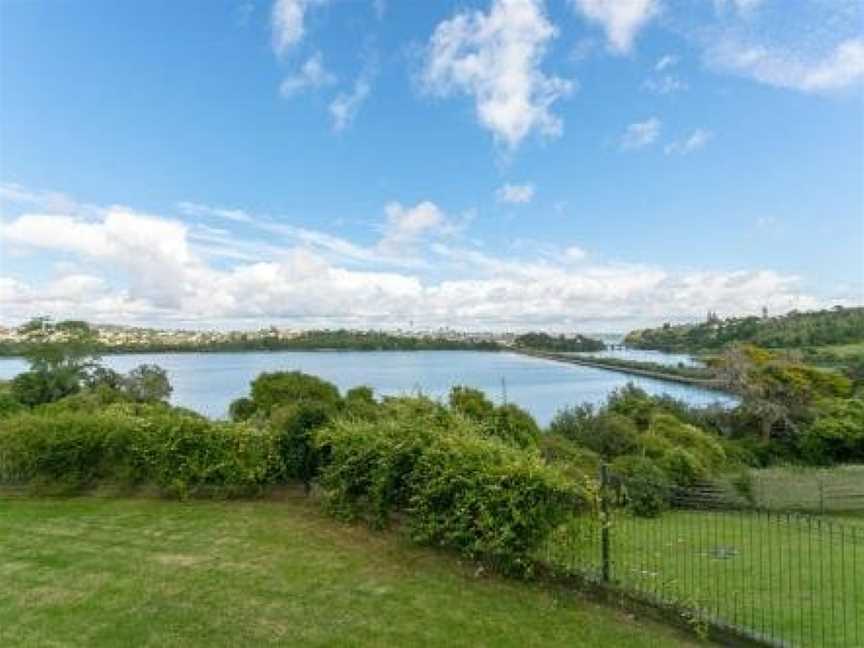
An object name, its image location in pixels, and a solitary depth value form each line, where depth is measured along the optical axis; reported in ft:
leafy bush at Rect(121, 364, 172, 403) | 125.59
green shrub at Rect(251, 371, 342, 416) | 69.11
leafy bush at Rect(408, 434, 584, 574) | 17.07
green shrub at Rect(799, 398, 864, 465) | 81.87
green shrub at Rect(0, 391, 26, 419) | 54.49
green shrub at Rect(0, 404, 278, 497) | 26.07
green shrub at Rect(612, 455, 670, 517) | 19.97
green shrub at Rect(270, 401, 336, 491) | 25.73
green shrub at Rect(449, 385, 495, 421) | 49.98
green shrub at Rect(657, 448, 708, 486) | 53.72
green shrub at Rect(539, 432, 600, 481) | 46.09
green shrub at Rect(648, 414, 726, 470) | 67.46
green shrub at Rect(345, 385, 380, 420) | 27.73
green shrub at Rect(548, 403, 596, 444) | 69.10
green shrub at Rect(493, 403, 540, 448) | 37.19
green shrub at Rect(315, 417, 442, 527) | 20.57
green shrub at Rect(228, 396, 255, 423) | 70.79
